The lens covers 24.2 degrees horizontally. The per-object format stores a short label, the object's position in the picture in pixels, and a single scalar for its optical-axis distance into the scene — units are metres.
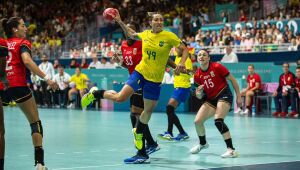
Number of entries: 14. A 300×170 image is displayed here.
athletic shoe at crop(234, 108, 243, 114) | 25.35
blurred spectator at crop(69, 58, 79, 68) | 33.66
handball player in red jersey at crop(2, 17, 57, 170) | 9.97
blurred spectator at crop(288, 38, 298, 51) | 27.64
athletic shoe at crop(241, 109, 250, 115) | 24.98
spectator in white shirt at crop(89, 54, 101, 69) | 32.06
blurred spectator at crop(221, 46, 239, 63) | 26.56
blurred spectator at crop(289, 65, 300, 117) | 23.42
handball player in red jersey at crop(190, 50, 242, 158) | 12.85
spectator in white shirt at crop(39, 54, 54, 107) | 32.06
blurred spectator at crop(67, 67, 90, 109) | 30.27
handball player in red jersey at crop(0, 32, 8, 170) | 8.63
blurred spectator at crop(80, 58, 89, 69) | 33.69
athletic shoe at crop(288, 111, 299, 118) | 23.44
